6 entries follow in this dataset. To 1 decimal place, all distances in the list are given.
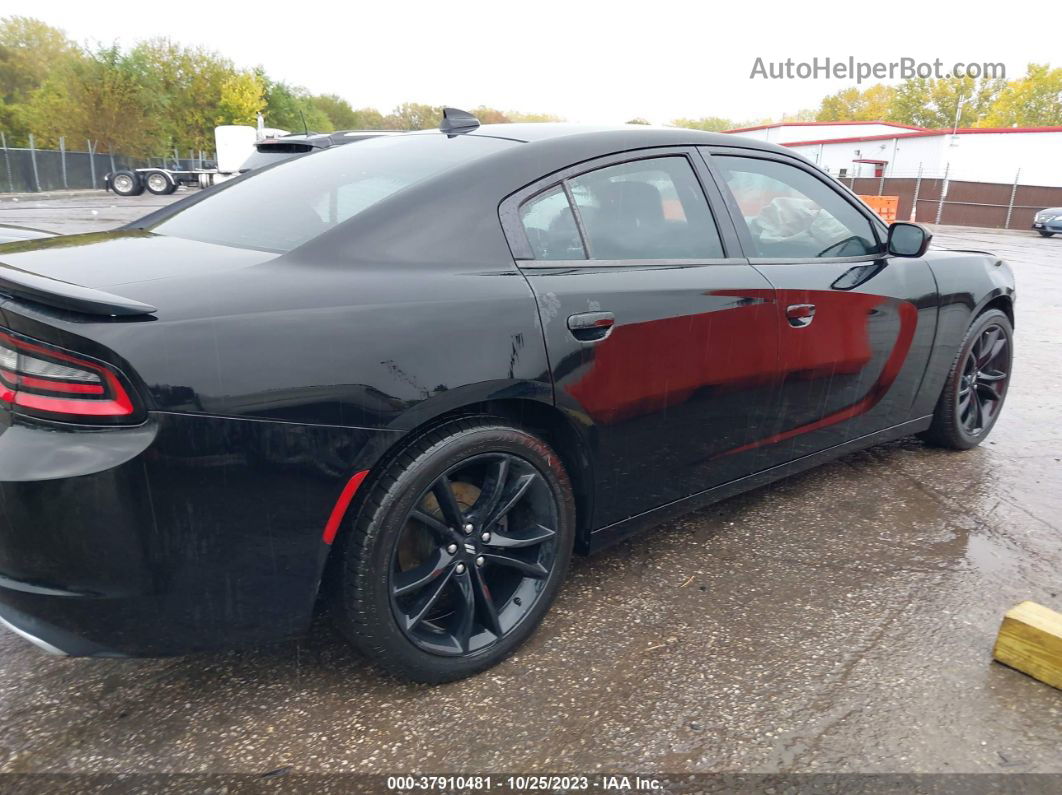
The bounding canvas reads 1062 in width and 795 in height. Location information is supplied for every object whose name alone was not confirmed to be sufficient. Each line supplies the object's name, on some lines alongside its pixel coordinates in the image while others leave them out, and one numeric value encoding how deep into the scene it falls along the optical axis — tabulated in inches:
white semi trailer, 1117.1
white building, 1403.8
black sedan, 64.6
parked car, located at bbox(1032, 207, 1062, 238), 959.0
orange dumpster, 1087.2
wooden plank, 84.9
